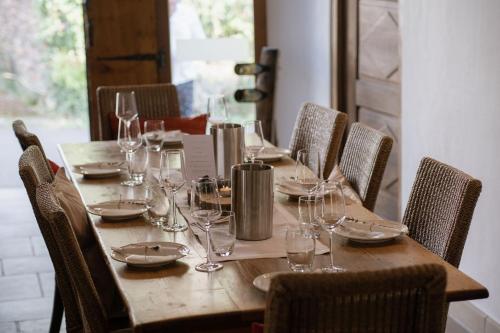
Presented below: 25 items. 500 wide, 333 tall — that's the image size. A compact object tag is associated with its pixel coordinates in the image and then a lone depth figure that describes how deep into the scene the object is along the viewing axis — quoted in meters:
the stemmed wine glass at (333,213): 2.21
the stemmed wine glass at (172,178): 2.59
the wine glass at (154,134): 3.56
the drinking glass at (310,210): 2.25
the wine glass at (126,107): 3.73
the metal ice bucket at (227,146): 3.04
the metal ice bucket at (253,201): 2.41
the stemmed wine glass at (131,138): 3.42
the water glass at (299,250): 2.06
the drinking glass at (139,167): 3.20
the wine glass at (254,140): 3.36
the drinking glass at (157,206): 2.61
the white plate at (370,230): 2.35
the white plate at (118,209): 2.65
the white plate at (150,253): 2.18
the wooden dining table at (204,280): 1.88
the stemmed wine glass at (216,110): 3.86
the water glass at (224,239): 2.23
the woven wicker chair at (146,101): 4.53
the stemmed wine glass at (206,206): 2.19
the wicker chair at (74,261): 2.17
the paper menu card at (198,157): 2.82
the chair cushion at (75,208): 2.61
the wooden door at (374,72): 4.46
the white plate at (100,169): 3.27
